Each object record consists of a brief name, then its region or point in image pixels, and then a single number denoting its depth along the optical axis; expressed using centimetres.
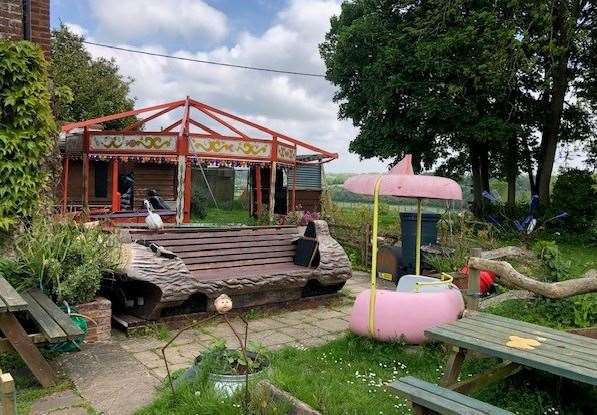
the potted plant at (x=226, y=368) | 344
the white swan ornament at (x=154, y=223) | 658
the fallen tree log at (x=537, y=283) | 421
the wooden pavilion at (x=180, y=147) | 1180
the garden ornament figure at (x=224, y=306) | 326
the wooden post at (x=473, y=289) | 473
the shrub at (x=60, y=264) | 499
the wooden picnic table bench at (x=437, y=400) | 263
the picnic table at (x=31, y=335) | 387
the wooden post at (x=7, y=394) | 201
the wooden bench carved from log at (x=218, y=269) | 562
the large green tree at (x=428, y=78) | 1501
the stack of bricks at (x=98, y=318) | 509
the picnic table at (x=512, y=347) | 291
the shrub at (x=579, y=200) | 1500
